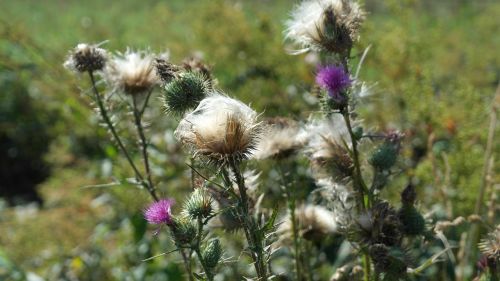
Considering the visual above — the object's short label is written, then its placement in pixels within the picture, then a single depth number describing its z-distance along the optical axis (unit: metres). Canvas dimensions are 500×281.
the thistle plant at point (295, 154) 0.79
